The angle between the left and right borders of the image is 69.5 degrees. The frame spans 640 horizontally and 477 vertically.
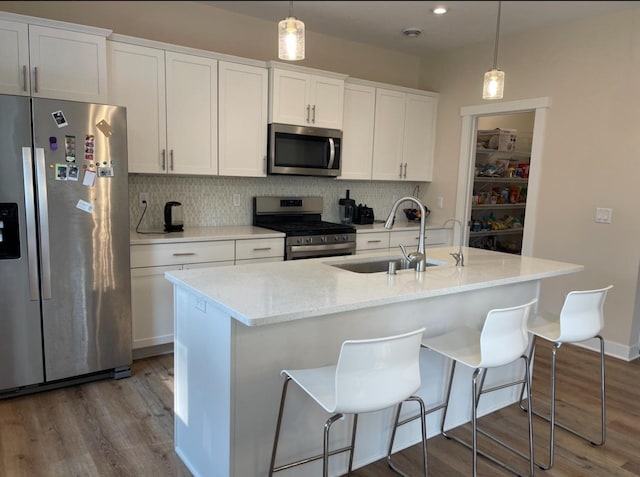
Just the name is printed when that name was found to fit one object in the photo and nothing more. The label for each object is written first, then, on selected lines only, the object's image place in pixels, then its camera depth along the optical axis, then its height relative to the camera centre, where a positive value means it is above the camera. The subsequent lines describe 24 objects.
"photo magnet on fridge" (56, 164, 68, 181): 2.58 +0.01
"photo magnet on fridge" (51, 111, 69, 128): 2.54 +0.30
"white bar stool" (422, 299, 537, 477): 1.84 -0.68
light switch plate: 3.60 -0.19
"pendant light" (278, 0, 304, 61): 1.82 +0.57
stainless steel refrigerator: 2.49 -0.39
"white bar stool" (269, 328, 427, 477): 1.43 -0.63
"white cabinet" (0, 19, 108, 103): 2.69 +0.67
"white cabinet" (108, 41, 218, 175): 3.17 +0.51
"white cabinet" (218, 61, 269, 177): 3.60 +0.48
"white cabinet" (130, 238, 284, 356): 3.13 -0.67
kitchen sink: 2.61 -0.46
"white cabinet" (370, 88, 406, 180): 4.53 +0.49
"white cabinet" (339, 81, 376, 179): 4.32 +0.50
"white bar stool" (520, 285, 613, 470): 2.14 -0.63
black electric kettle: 3.54 -0.31
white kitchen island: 1.69 -0.65
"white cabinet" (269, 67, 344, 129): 3.80 +0.71
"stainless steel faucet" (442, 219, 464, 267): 2.53 -0.40
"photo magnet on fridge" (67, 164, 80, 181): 2.61 +0.01
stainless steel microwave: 3.86 +0.27
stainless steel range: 3.76 -0.39
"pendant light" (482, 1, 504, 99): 2.56 +0.58
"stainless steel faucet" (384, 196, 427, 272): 2.26 -0.34
